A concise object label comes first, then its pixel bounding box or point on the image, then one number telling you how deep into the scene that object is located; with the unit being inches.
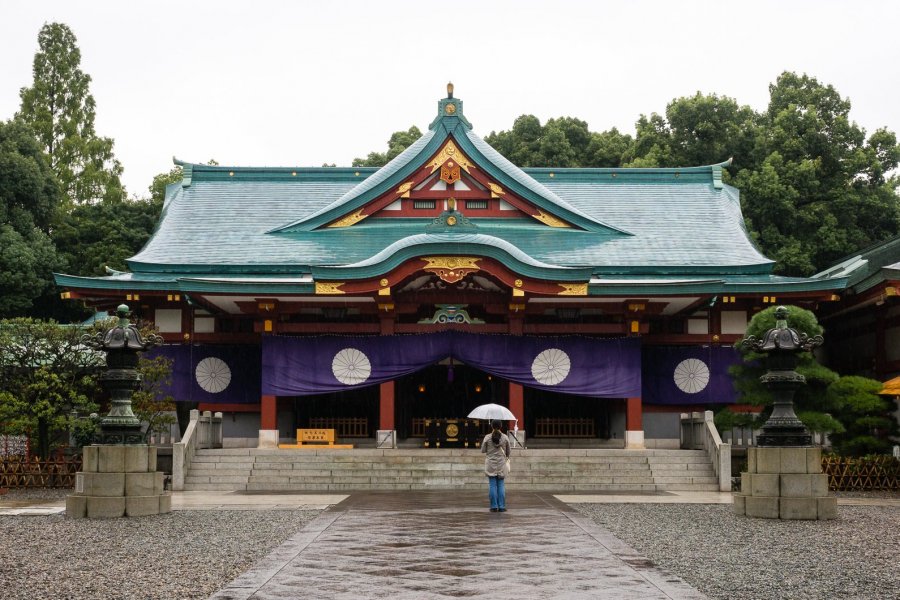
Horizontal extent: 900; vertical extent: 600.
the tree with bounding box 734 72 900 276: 1578.5
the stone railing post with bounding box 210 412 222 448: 1035.9
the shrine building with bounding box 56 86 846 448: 1033.5
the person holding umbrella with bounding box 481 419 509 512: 658.2
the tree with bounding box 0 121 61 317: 1614.2
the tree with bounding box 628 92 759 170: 1759.4
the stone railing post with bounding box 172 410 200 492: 885.2
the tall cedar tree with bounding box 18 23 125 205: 2146.9
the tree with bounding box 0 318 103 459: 897.5
